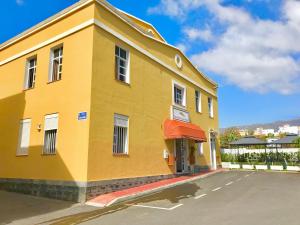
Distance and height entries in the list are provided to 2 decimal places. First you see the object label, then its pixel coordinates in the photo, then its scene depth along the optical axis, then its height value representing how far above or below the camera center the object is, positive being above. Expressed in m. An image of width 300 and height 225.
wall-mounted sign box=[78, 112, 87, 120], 9.35 +1.45
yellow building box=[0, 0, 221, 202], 9.48 +2.13
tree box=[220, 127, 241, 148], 60.57 +4.40
